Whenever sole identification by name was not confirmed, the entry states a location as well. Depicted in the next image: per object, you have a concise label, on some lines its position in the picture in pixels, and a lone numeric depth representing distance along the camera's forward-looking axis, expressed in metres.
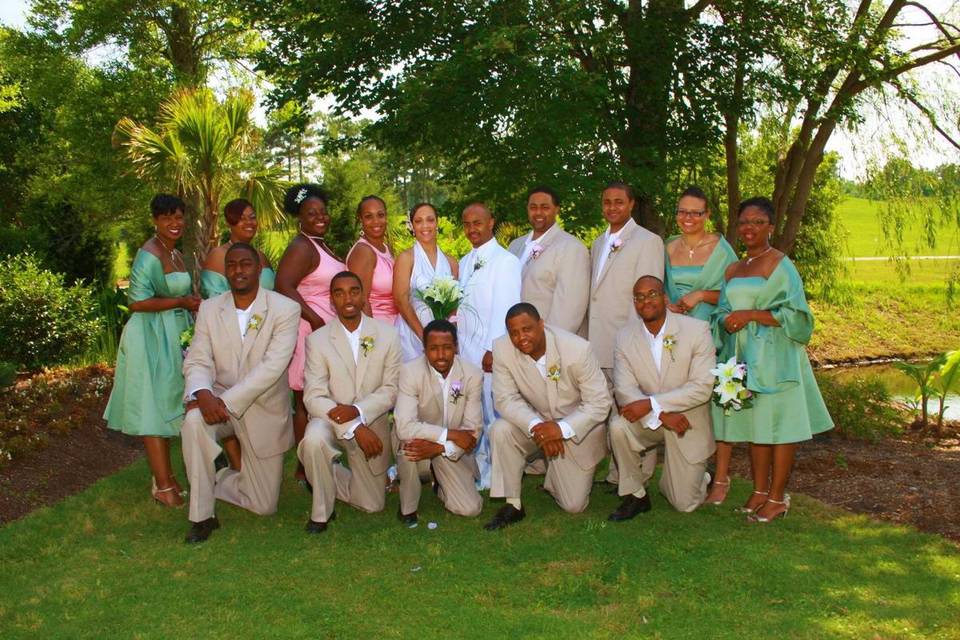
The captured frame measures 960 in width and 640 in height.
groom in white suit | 7.66
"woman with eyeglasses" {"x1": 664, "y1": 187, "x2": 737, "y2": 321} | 7.16
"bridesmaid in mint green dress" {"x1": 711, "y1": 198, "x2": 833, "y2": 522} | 6.70
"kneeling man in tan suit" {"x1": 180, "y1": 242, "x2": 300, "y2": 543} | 7.04
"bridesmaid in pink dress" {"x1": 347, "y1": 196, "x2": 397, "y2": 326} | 7.82
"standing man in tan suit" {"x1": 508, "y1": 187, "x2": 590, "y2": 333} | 7.63
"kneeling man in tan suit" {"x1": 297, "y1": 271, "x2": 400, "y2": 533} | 6.85
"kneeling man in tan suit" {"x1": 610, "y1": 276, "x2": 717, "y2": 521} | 6.89
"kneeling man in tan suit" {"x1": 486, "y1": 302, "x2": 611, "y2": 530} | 6.81
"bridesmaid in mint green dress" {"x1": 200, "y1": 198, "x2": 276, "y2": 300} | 7.59
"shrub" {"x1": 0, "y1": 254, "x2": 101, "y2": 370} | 12.28
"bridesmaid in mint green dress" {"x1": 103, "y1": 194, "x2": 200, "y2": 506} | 7.34
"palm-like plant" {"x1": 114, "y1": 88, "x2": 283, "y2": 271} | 13.34
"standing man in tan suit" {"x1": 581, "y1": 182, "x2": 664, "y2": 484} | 7.52
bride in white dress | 7.79
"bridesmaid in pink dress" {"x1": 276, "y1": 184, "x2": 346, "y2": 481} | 7.77
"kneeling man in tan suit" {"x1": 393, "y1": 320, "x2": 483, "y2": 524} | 6.92
